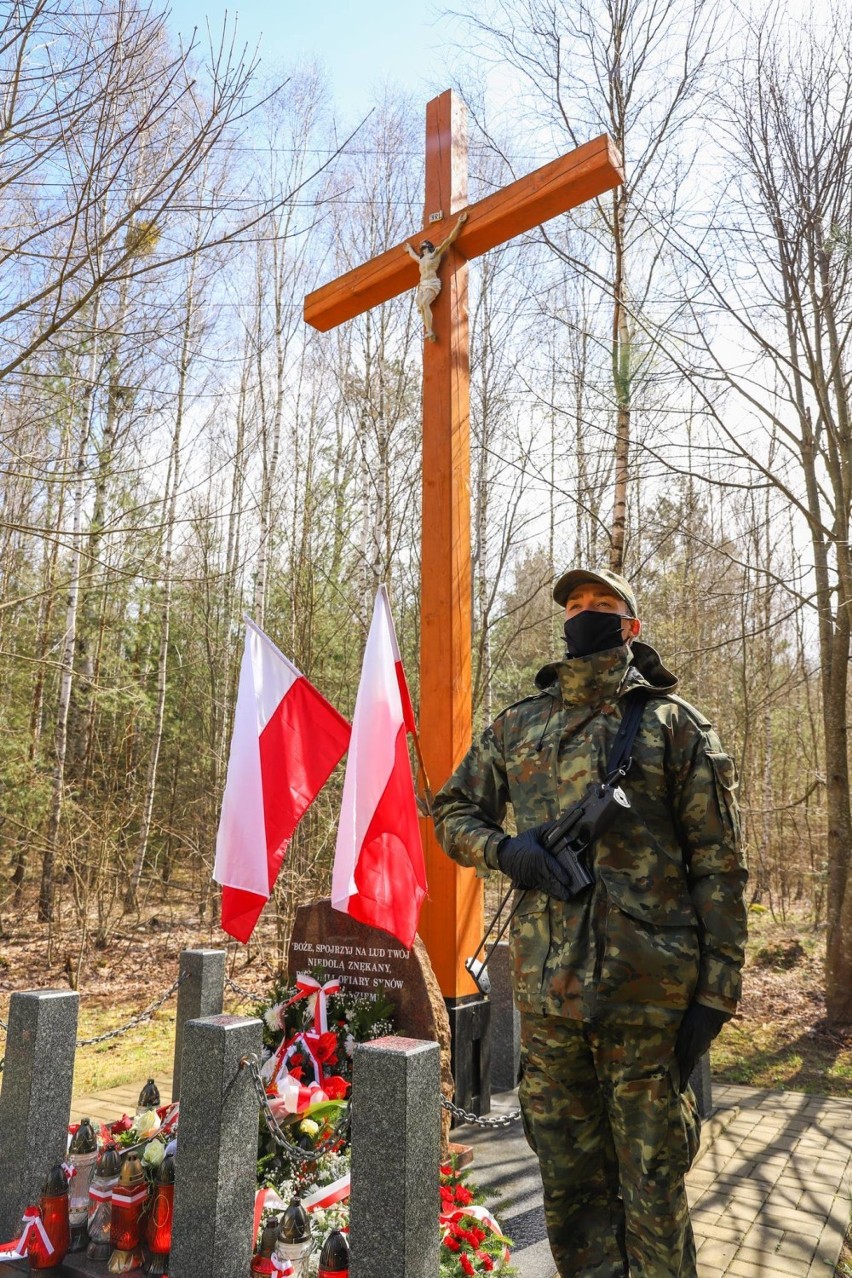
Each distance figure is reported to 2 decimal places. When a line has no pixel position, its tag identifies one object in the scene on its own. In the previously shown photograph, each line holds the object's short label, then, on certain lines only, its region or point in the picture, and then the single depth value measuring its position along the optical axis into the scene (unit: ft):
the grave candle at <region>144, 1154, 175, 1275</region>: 9.45
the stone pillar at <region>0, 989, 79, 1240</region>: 10.50
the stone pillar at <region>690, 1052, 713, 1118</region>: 15.16
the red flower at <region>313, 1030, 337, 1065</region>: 12.53
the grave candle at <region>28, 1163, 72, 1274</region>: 9.62
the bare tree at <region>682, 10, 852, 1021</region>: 19.42
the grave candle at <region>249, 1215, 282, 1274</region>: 8.77
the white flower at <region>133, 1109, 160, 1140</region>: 11.05
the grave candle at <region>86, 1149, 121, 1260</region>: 9.87
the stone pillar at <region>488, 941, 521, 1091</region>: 16.43
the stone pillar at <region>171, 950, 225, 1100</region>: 13.89
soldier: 7.41
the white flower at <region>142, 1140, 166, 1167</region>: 10.28
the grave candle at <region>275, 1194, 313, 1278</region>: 8.50
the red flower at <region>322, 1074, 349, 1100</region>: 11.91
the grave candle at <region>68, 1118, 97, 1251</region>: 10.07
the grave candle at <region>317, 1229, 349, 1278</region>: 7.92
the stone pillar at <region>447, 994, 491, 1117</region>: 13.62
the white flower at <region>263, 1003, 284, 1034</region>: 13.20
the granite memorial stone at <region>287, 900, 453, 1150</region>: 12.67
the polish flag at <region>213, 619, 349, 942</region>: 13.05
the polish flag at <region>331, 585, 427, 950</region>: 11.43
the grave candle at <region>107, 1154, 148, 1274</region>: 9.59
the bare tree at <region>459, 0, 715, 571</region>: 21.31
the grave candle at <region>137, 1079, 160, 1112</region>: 11.93
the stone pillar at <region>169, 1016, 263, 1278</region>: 8.55
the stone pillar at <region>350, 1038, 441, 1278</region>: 7.22
